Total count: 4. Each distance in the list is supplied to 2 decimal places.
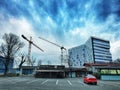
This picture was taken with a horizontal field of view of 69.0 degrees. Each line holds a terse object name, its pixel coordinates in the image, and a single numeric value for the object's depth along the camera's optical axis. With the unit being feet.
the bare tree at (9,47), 95.95
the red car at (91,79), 44.36
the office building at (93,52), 229.30
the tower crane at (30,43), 156.81
